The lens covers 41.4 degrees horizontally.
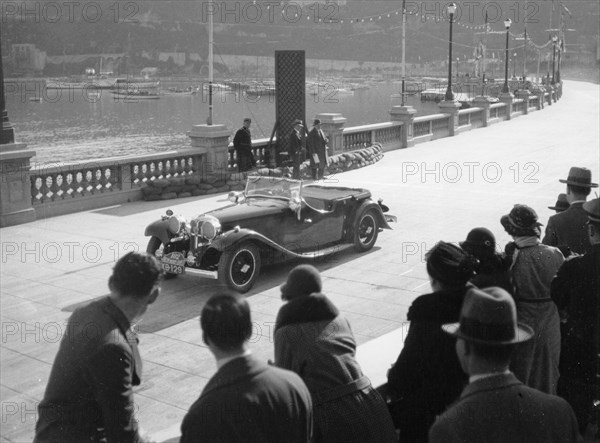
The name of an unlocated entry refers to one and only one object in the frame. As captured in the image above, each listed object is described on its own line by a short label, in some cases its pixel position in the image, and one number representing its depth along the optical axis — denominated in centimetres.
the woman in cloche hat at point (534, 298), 504
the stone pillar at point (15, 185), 1437
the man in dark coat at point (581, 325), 469
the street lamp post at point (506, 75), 4288
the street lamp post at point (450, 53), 3328
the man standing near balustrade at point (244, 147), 1961
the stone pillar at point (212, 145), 1880
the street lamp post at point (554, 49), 7681
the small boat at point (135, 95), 13914
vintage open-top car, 1001
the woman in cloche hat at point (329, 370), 403
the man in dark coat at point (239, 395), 301
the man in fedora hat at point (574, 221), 652
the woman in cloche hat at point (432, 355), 407
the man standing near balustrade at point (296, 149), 1984
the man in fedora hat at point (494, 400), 292
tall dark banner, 2138
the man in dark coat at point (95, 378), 346
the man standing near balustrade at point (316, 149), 2030
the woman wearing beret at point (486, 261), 489
